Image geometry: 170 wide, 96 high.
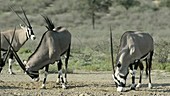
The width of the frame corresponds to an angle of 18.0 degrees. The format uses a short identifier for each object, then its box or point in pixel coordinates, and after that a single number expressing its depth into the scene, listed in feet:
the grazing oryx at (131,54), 57.93
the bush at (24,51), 115.32
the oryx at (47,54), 60.39
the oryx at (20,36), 82.07
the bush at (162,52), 99.81
